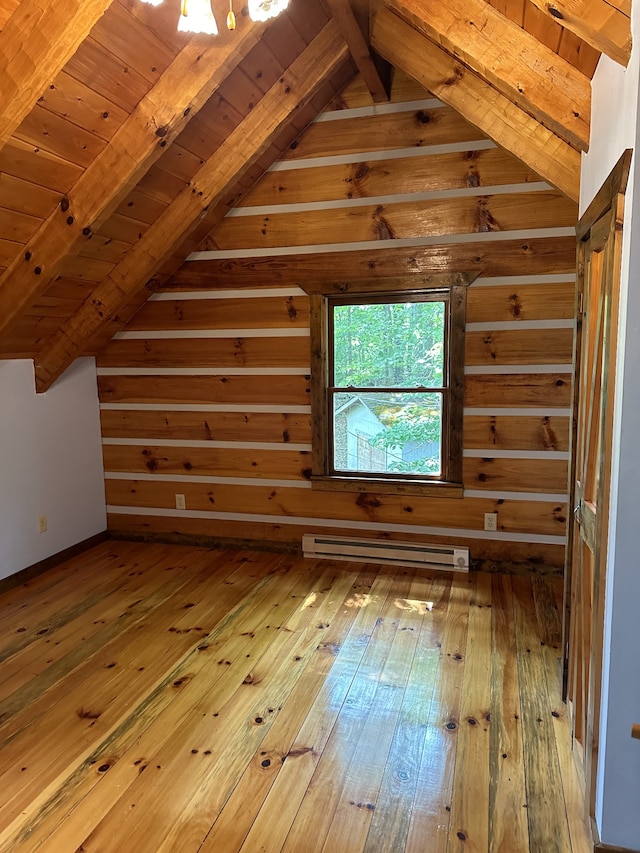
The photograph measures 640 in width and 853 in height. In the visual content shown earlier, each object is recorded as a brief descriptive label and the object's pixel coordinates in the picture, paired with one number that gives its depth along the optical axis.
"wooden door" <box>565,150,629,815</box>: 1.58
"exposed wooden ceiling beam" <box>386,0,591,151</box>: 1.79
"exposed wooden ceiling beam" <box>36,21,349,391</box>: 2.86
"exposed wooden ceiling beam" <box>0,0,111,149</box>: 1.84
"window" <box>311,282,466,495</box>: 3.50
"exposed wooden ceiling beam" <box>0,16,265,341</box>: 2.30
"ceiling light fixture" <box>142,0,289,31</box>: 1.53
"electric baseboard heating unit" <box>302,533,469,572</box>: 3.59
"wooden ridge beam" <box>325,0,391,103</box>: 2.34
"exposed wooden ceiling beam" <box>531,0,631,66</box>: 1.34
